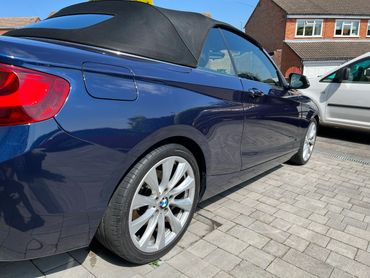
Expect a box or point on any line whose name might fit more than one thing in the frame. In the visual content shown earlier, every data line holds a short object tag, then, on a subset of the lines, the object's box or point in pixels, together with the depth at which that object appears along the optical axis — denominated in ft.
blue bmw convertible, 4.89
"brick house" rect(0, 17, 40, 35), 132.33
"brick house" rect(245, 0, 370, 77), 101.19
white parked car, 21.09
